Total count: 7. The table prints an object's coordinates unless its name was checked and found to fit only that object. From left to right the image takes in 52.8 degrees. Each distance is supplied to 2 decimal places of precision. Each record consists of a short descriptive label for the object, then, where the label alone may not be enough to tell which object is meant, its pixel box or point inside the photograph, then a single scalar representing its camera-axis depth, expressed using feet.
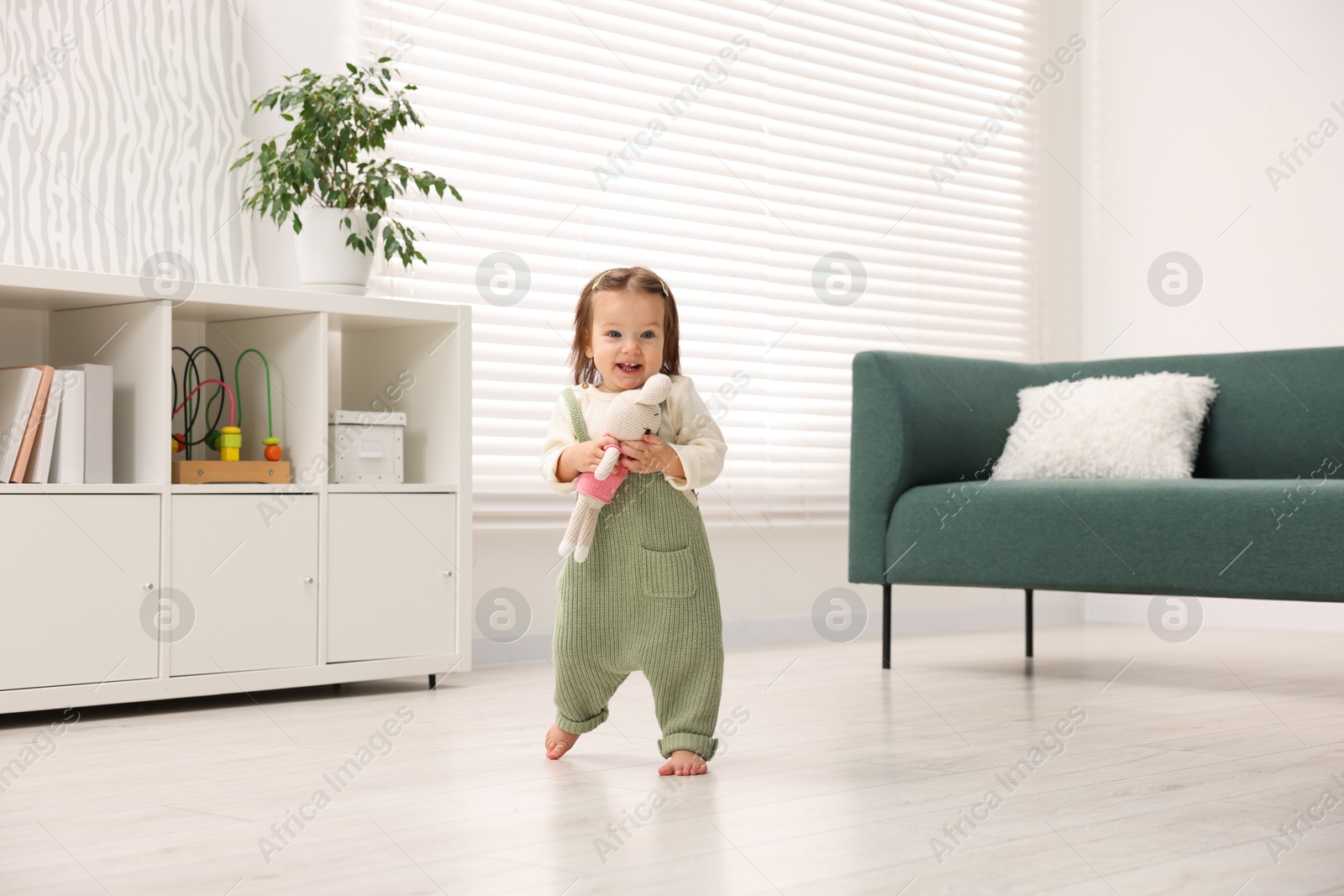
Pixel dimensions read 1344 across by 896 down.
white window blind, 10.82
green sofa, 8.23
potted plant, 8.91
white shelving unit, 7.45
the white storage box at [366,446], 8.83
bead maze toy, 8.14
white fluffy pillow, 9.88
